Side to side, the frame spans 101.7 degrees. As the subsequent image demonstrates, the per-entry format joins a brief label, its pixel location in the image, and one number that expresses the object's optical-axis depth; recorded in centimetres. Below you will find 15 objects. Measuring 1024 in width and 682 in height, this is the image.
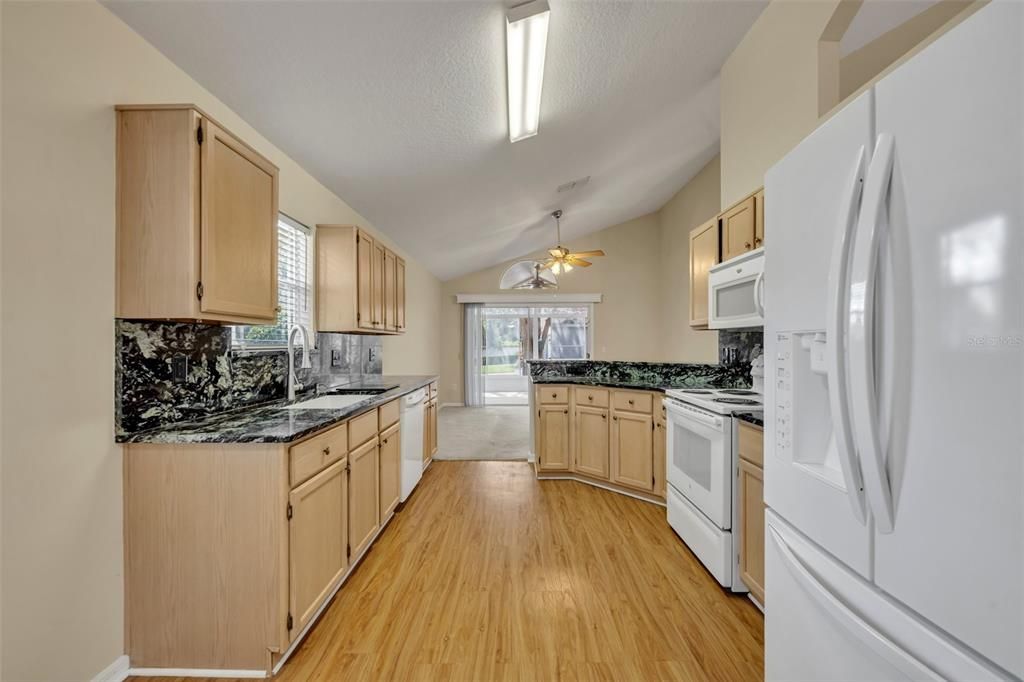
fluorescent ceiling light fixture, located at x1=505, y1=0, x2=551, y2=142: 192
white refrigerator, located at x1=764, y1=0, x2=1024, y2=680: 58
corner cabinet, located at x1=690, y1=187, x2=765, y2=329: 242
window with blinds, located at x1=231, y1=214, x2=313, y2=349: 260
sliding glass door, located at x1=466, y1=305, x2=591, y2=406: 849
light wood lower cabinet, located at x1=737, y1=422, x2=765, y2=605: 192
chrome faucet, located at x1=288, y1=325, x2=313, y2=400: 259
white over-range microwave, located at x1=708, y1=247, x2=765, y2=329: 216
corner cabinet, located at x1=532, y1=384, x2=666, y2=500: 324
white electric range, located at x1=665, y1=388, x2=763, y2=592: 213
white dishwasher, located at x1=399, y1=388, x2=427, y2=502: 316
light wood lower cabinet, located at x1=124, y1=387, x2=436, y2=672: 156
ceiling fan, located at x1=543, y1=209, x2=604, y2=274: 599
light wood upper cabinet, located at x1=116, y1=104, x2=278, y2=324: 154
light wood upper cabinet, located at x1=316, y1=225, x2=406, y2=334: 311
